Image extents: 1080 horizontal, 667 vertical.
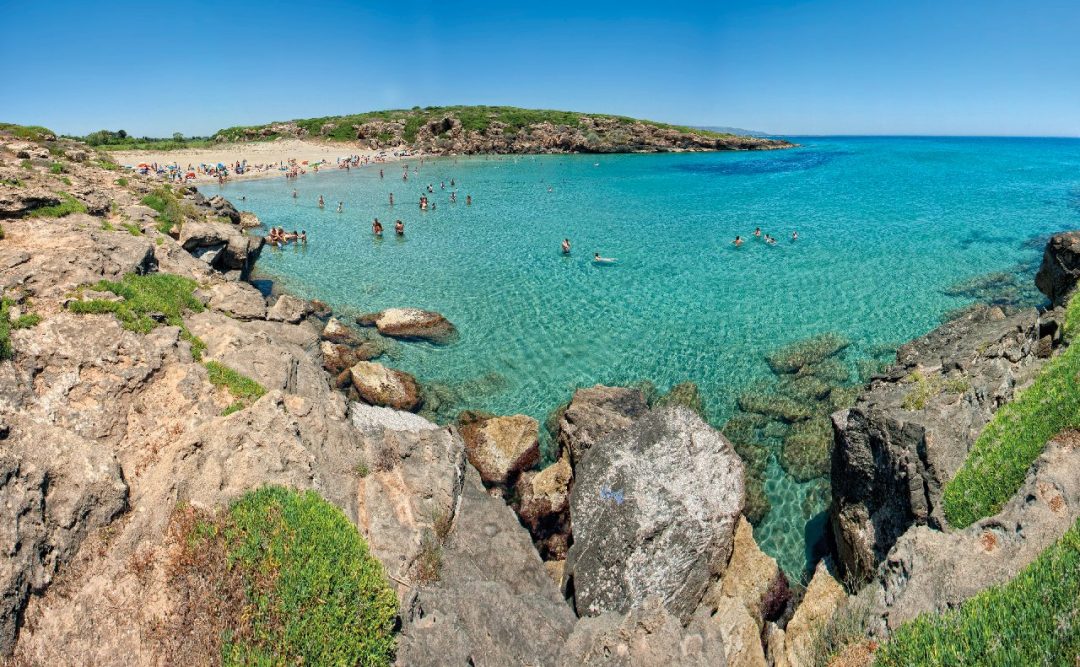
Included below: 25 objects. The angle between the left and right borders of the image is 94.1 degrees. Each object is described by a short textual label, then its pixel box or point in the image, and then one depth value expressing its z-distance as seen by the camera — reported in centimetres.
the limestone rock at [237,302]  1807
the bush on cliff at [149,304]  1202
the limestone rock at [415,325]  2292
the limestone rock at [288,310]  2129
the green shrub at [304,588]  628
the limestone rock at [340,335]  2223
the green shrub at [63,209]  1828
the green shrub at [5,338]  969
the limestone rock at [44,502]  660
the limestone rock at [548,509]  1247
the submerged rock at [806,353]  1966
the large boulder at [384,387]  1753
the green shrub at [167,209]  2444
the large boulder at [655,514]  1035
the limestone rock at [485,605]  714
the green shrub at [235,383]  1112
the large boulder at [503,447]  1436
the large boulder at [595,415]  1455
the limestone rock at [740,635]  827
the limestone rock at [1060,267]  1807
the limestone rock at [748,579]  1028
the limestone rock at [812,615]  785
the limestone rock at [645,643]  688
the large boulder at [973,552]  681
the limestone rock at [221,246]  2416
